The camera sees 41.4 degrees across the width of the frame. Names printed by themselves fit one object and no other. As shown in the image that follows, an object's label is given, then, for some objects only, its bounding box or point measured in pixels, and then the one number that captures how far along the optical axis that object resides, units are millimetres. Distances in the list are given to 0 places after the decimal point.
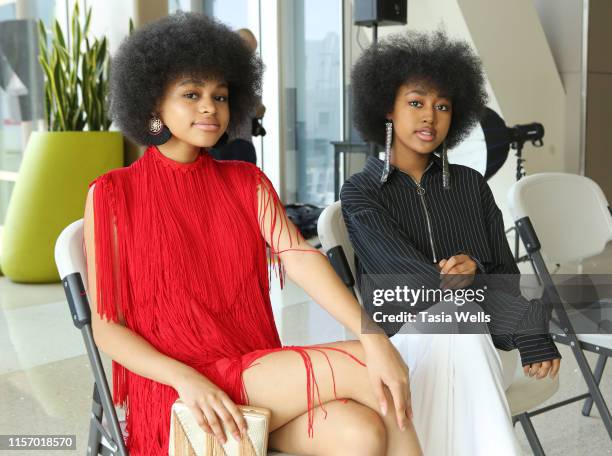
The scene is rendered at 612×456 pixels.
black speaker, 5645
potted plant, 5113
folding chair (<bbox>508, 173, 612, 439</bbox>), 2361
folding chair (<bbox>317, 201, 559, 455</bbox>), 1851
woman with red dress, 1360
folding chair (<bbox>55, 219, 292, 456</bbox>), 1519
